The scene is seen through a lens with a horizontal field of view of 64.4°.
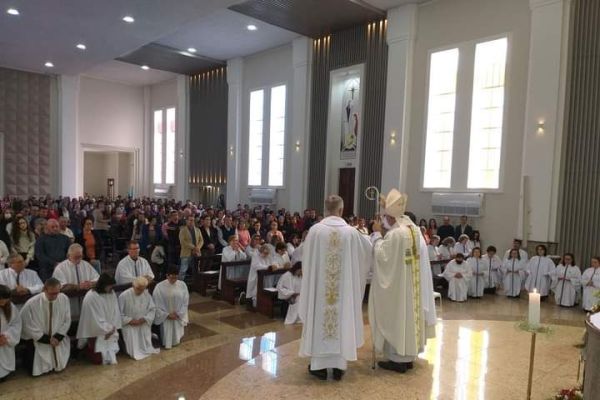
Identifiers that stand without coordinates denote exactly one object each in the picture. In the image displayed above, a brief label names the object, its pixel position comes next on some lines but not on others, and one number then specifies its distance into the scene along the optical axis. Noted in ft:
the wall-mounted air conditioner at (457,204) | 39.04
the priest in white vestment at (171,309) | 19.57
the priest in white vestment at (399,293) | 15.61
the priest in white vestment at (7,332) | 15.64
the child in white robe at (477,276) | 31.24
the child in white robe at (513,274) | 31.81
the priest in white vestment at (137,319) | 18.39
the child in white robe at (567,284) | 29.22
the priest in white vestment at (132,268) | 21.02
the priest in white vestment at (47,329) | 16.42
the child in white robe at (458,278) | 30.09
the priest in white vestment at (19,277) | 19.13
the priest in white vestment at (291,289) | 23.57
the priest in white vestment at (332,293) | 15.12
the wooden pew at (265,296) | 24.68
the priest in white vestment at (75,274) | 19.31
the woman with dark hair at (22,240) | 25.79
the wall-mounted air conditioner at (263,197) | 58.23
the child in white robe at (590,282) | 27.86
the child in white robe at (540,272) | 30.96
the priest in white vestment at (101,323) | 17.54
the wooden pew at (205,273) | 29.71
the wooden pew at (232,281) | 27.51
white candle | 11.01
